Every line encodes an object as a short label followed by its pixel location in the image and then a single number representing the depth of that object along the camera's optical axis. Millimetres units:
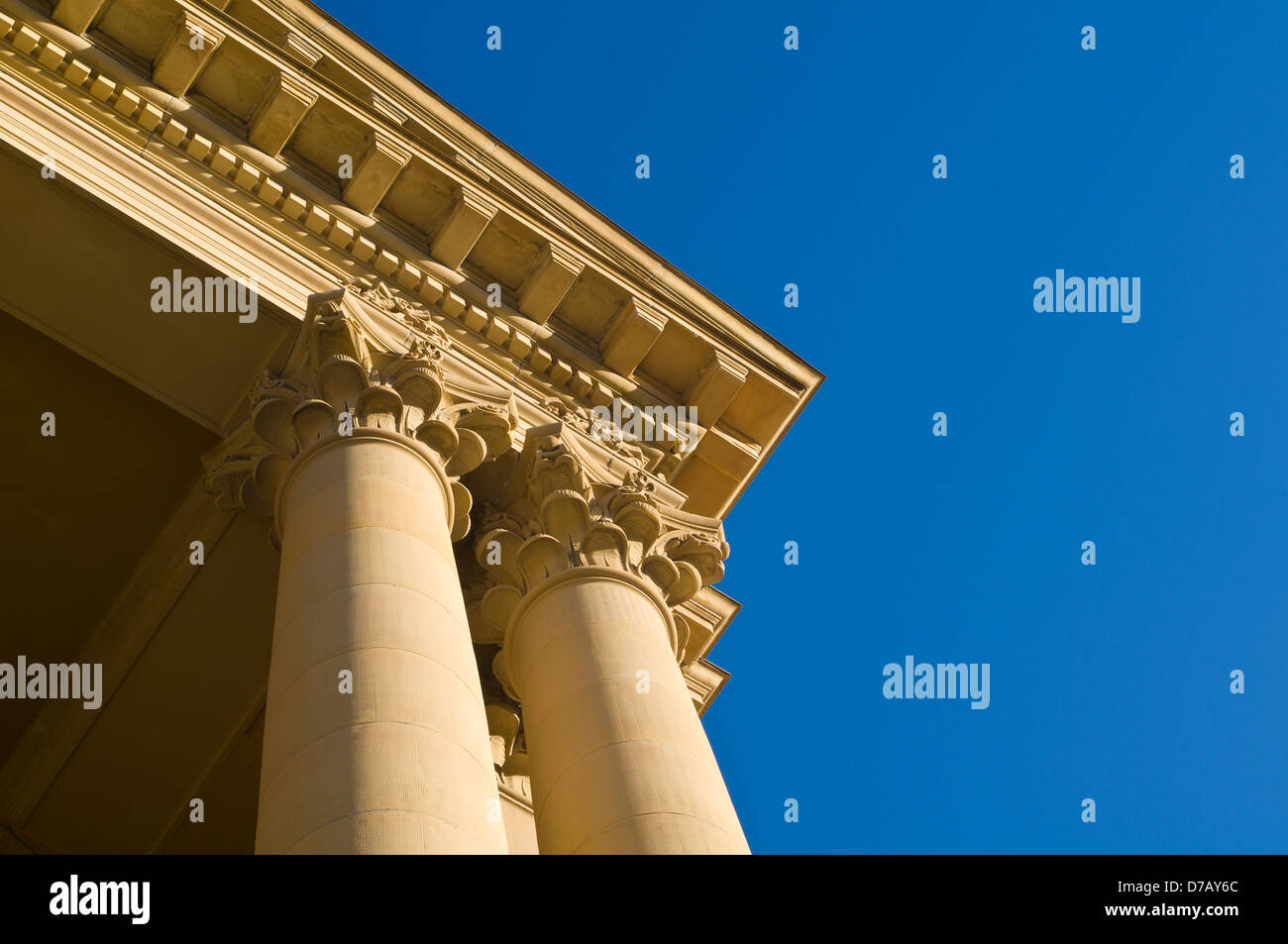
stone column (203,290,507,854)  16781
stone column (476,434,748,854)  20984
